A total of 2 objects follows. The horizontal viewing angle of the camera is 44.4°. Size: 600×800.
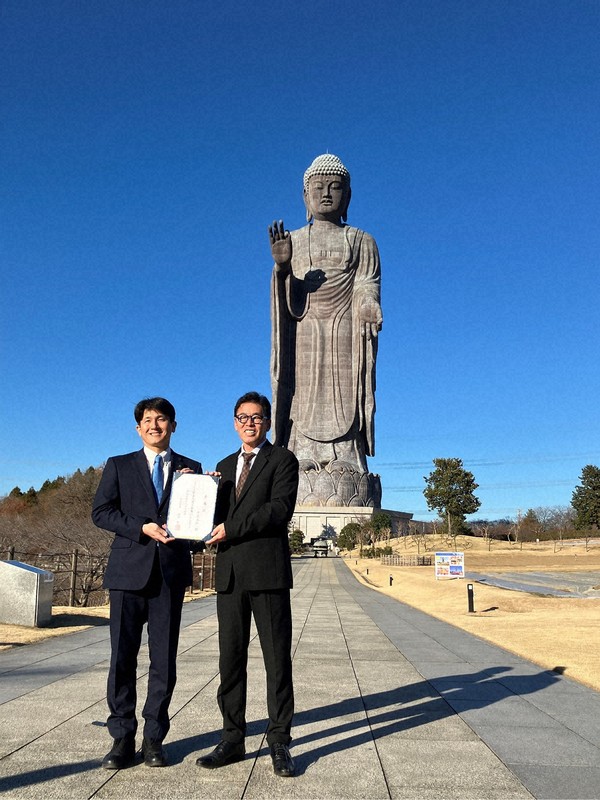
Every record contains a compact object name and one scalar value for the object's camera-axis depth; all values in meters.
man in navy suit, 3.32
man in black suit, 3.40
